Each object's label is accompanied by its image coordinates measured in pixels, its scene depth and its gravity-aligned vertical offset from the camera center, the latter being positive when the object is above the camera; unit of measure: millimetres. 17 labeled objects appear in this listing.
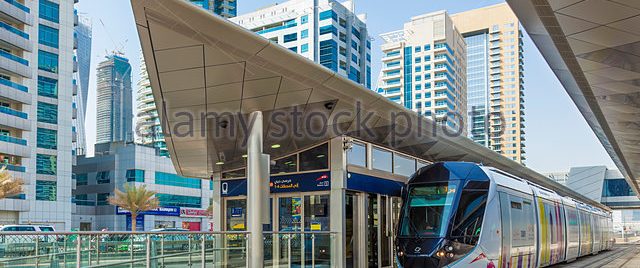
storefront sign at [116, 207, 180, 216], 75688 -2736
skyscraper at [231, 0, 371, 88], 103312 +26806
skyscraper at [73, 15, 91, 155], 66812 +11247
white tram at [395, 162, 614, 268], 12930 -705
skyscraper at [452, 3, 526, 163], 183500 +34075
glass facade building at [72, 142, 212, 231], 76375 +525
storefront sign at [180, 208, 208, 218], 81000 -3097
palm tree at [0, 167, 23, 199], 46500 +372
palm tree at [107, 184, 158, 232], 64000 -1105
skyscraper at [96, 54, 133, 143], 182000 +27552
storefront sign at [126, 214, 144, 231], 73688 -3861
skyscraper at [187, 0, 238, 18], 130425 +38410
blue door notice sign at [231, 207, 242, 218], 18797 -702
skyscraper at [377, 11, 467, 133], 132625 +26424
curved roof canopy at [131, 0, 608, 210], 8930 +1869
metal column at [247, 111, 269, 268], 11953 -165
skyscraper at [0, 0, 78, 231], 56875 +7983
